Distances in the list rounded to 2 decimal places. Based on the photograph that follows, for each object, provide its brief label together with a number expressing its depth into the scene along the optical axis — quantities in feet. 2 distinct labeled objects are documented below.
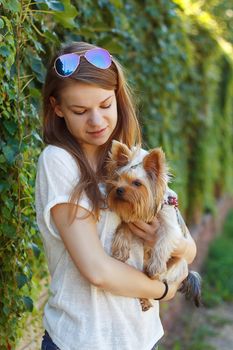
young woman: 7.48
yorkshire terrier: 8.04
